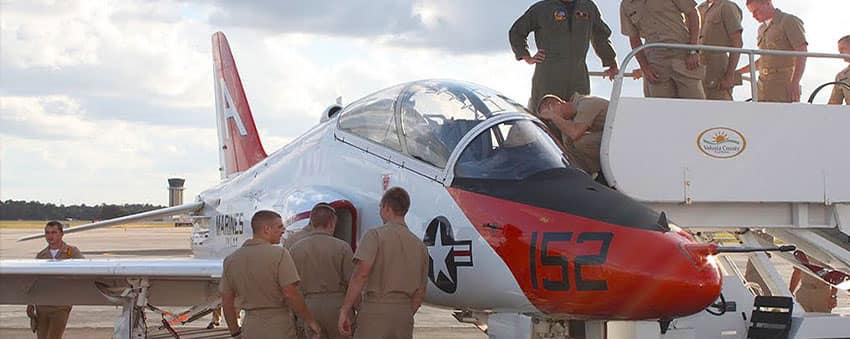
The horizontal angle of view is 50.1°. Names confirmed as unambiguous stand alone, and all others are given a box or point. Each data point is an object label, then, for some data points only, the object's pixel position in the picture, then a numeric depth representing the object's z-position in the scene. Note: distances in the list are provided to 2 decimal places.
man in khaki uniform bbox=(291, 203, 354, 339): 6.24
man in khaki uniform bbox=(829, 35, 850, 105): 8.38
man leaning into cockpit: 6.67
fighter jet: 5.14
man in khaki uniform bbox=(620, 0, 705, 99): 7.25
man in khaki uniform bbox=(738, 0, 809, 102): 8.20
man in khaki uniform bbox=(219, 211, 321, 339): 5.79
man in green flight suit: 7.96
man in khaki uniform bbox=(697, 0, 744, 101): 7.87
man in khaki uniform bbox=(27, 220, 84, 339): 10.16
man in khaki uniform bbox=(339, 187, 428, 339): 5.78
